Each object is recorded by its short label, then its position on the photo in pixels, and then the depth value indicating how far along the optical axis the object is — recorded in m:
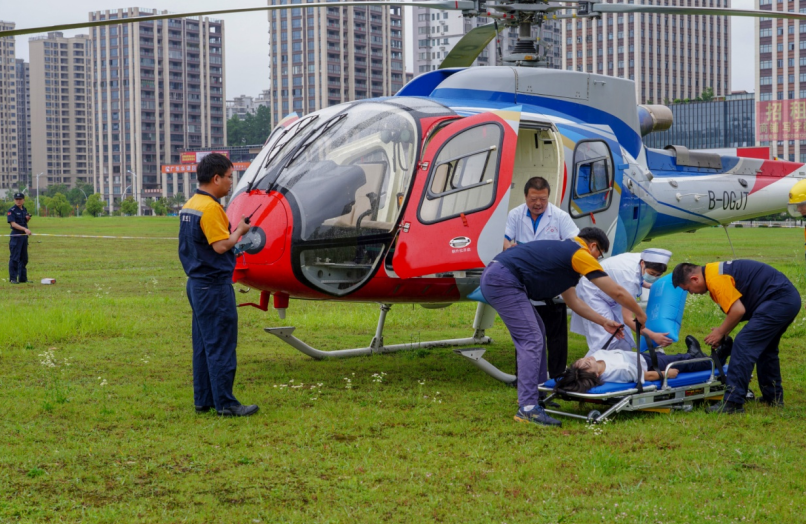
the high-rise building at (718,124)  124.44
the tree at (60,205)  99.25
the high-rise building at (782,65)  122.62
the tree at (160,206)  108.12
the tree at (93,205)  98.50
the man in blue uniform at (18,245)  18.94
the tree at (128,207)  105.94
